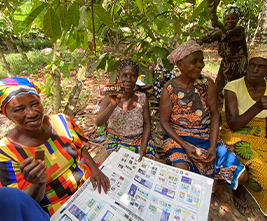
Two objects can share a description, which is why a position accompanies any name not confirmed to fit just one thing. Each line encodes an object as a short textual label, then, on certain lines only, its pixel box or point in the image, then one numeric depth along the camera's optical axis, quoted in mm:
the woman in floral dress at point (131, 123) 1857
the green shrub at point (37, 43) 13812
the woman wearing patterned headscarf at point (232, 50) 2705
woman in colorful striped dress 1139
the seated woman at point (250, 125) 1612
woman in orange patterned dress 1640
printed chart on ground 1188
